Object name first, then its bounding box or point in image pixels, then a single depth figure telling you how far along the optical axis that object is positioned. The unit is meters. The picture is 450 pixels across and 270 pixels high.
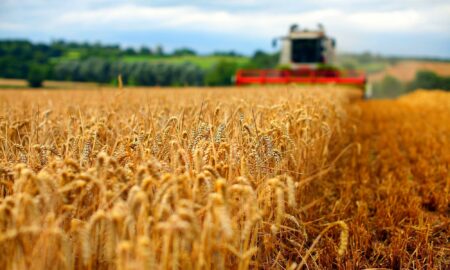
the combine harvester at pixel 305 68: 20.64
